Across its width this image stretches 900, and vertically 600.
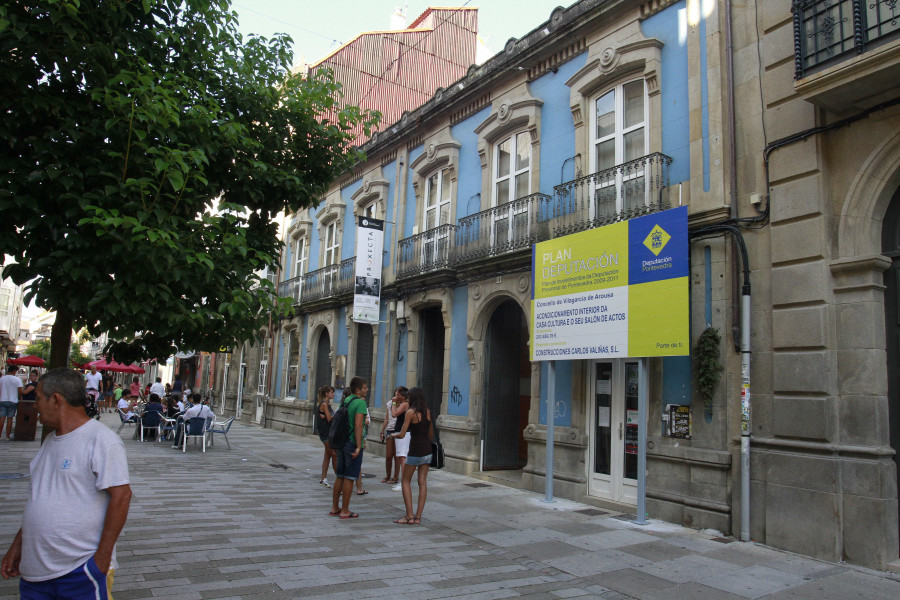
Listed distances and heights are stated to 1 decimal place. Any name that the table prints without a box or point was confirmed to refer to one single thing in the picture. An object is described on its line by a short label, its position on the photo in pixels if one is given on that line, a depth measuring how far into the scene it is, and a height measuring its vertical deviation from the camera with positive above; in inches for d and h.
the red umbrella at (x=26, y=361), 820.6 +0.8
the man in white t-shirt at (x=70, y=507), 115.6 -26.9
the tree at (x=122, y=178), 174.6 +56.0
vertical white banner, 603.8 +102.3
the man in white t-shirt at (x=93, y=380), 802.8 -20.2
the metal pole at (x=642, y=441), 325.1 -29.7
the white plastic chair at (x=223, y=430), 578.1 -55.5
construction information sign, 321.1 +51.7
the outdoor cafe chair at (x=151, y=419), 629.6 -52.6
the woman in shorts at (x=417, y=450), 308.3 -36.1
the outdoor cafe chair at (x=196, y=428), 568.7 -54.2
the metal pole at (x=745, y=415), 291.7 -12.8
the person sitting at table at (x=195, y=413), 572.4 -40.9
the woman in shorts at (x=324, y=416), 406.9 -28.1
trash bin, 578.9 -55.4
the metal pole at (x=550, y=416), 383.9 -21.4
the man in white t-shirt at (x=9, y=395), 564.1 -30.5
